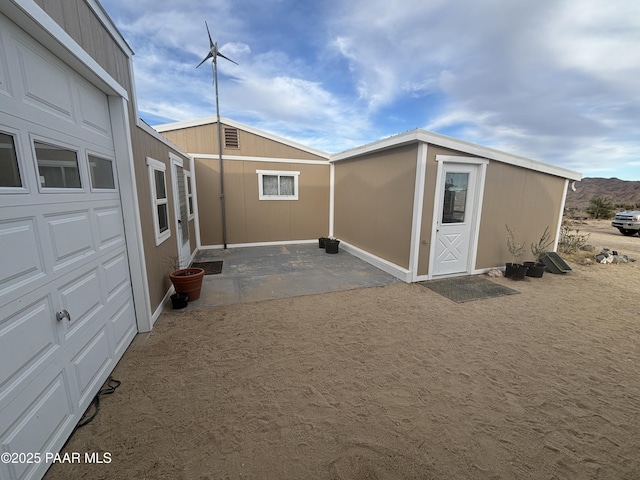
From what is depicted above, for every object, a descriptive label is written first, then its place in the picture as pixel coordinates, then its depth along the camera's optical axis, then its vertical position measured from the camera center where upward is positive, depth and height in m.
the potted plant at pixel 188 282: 3.60 -1.23
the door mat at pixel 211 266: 5.18 -1.52
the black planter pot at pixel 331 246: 6.81 -1.25
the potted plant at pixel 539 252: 5.07 -1.13
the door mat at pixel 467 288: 4.12 -1.55
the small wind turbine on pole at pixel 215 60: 6.20 +3.54
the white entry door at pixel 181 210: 4.70 -0.25
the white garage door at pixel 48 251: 1.26 -0.35
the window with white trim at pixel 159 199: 3.32 -0.01
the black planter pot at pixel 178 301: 3.51 -1.46
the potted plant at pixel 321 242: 7.27 -1.24
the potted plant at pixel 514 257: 4.93 -1.22
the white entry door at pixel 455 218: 4.68 -0.31
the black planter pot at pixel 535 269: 5.05 -1.36
